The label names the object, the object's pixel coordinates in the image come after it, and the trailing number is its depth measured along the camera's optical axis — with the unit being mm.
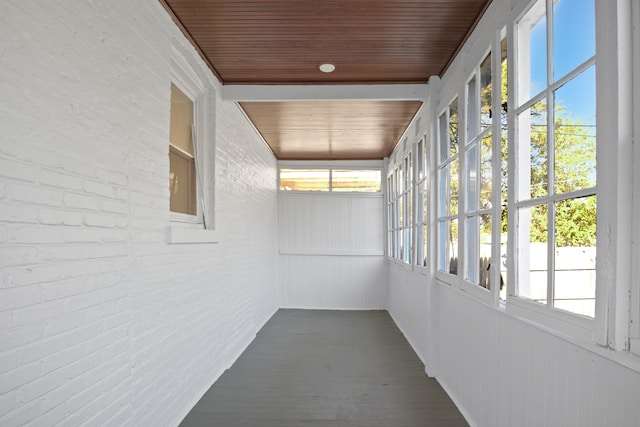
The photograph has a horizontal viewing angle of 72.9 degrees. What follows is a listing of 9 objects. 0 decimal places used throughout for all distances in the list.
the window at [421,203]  4762
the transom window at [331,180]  8094
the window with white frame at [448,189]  3637
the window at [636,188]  1391
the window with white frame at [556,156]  1663
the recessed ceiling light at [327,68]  3718
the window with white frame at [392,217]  7043
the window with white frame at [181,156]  3207
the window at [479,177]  2779
